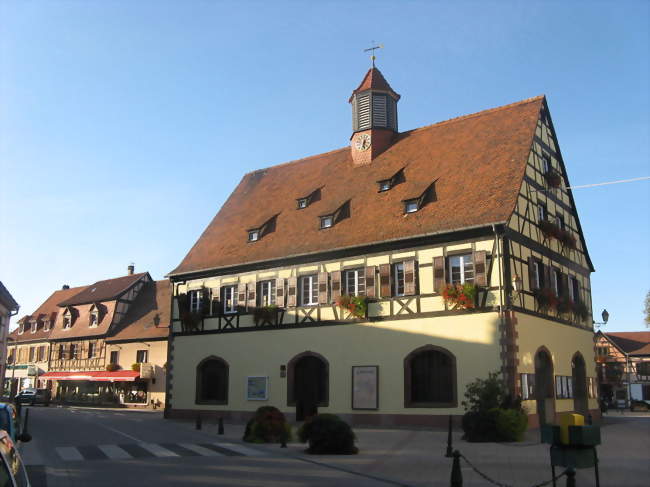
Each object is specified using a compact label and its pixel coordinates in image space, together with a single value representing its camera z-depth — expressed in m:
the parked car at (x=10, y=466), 4.73
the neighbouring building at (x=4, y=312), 35.03
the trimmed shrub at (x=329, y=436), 15.52
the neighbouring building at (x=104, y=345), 42.28
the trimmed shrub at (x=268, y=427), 18.17
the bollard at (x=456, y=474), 10.38
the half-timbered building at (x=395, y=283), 22.47
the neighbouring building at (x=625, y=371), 66.44
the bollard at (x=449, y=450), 14.81
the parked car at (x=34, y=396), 42.62
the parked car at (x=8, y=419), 10.52
